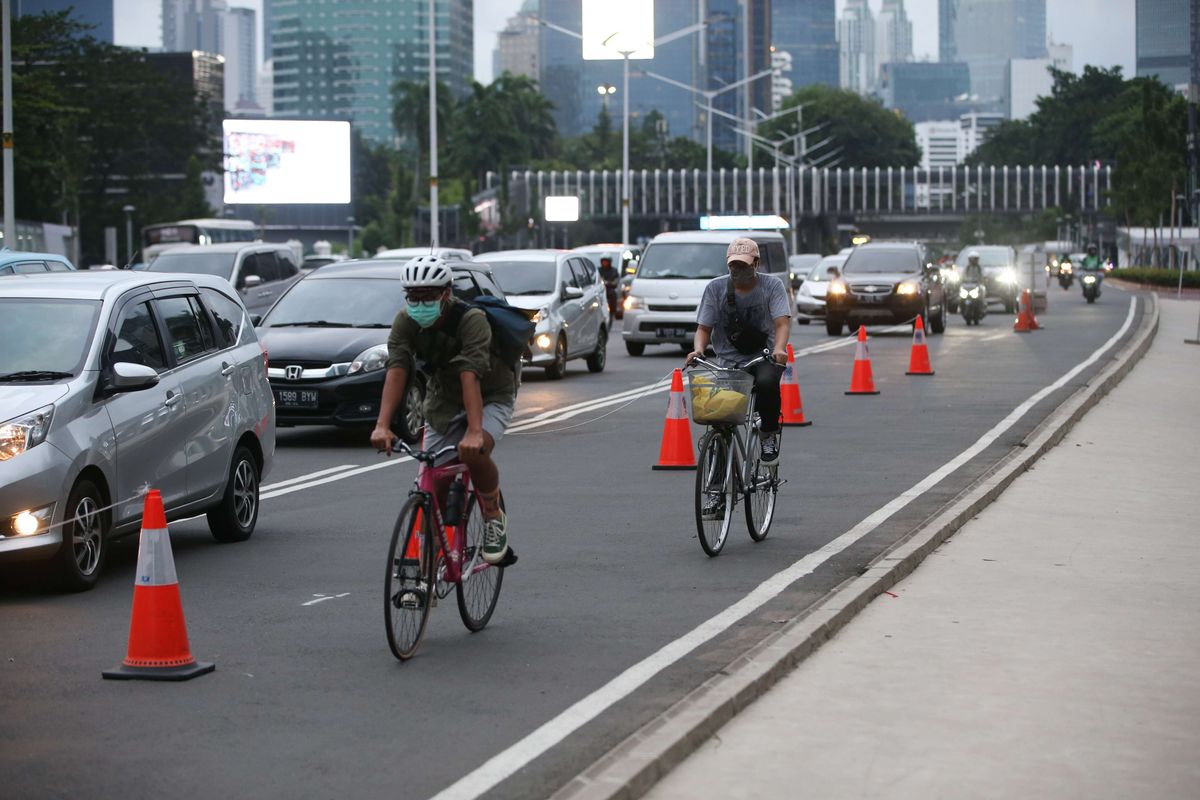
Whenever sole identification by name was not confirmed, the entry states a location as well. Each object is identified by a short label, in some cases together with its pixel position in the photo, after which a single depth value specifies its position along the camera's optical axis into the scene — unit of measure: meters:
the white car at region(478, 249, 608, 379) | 25.86
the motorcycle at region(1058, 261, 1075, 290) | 79.94
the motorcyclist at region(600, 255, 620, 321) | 46.09
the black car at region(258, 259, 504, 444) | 16.97
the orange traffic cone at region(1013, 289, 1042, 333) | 38.66
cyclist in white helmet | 7.93
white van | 30.83
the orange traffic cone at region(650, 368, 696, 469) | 15.05
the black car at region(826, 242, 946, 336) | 37.06
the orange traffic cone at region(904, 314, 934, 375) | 25.89
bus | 73.50
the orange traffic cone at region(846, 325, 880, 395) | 22.48
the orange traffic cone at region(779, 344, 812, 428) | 18.72
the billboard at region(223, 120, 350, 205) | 72.69
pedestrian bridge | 155.62
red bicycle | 7.67
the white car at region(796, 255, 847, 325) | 43.69
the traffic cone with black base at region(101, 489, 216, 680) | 7.45
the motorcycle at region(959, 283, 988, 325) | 42.97
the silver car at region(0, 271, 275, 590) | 9.41
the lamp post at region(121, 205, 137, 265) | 90.25
